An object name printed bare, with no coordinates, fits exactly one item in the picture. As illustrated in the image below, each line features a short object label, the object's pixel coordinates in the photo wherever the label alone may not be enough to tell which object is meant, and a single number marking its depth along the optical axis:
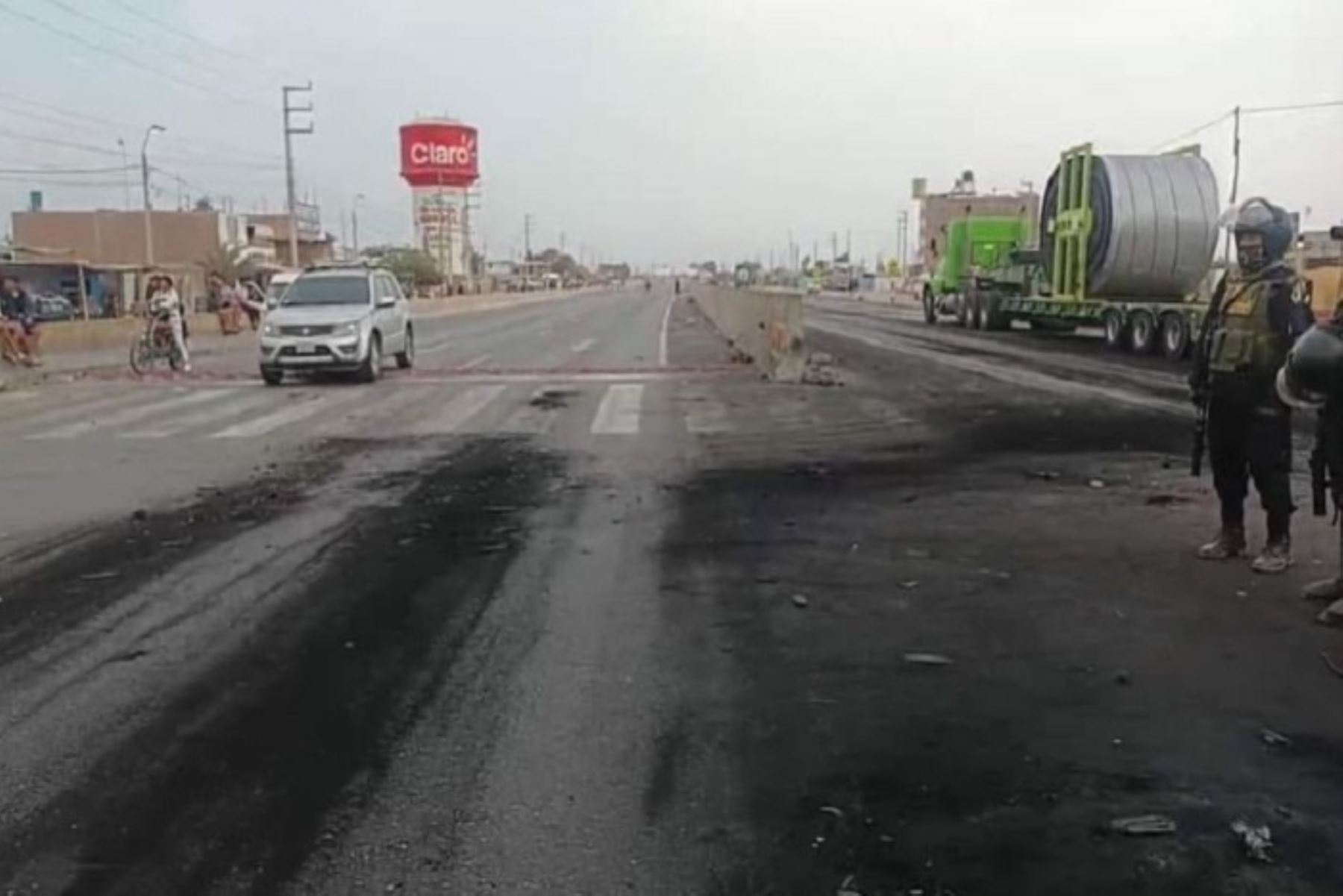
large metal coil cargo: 29.28
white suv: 22.81
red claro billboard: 156.00
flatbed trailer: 28.55
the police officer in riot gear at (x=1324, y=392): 6.80
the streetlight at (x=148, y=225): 72.00
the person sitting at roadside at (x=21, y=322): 27.64
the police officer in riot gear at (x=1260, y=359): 7.87
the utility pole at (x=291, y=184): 69.31
